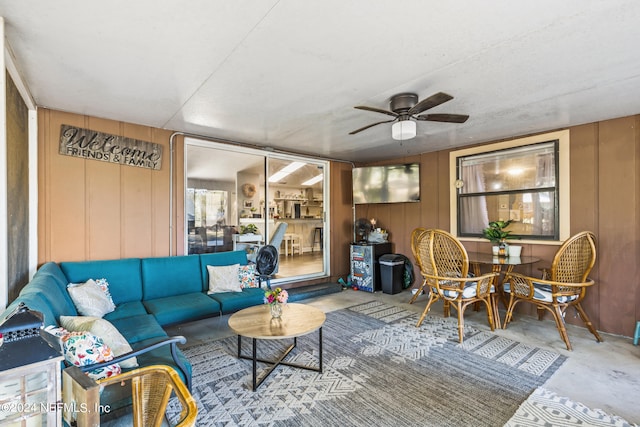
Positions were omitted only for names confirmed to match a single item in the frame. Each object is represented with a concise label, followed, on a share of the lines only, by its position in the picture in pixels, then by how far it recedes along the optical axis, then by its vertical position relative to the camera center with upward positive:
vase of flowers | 2.57 -0.76
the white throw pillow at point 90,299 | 2.56 -0.76
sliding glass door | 4.22 +0.20
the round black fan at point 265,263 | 4.01 -0.68
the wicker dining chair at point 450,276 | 3.25 -0.73
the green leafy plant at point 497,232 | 3.96 -0.28
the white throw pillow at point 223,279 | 3.56 -0.80
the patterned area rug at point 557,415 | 1.89 -1.35
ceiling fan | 2.71 +0.91
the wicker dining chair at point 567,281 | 3.02 -0.74
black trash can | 5.18 -1.08
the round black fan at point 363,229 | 5.97 -0.34
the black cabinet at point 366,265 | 5.39 -0.98
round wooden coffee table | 2.27 -0.92
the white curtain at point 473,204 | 4.58 +0.11
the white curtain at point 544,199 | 3.93 +0.15
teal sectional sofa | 1.91 -0.81
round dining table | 3.53 -0.61
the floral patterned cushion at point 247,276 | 3.80 -0.82
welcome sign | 3.21 +0.76
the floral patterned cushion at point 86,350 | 1.46 -0.68
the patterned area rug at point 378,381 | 1.98 -1.35
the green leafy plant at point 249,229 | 4.84 -0.27
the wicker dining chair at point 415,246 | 3.85 -0.49
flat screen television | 5.36 +0.52
